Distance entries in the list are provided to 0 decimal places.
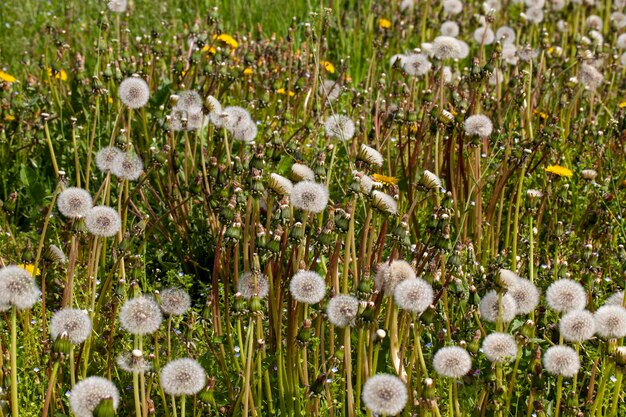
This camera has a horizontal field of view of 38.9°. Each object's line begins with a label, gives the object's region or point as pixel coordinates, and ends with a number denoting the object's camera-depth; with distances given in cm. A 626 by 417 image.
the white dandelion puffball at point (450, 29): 441
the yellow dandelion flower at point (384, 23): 488
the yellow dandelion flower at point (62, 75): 365
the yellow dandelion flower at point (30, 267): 264
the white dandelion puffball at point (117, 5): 337
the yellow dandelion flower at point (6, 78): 365
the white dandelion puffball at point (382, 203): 202
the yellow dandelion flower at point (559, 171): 306
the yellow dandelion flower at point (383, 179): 266
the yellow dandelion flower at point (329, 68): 421
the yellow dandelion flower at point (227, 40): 390
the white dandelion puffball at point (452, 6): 485
